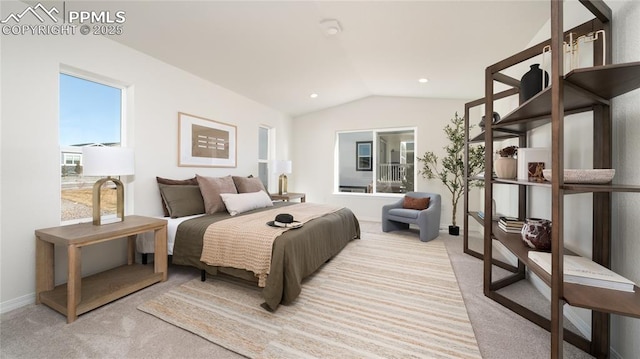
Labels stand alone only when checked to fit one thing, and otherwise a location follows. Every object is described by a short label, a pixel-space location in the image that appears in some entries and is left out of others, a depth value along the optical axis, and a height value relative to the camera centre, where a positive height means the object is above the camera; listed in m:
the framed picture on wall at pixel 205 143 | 3.40 +0.55
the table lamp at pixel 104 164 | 2.11 +0.12
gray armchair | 3.87 -0.62
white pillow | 3.05 -0.30
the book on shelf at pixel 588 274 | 1.21 -0.49
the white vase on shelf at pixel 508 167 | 2.07 +0.11
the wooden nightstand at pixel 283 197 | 4.75 -0.35
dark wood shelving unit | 1.12 +0.10
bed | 1.99 -0.67
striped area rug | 1.55 -1.04
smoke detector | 2.57 +1.63
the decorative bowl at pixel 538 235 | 1.73 -0.39
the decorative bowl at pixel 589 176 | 1.22 +0.02
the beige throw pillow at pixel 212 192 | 3.07 -0.17
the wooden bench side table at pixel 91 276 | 1.81 -0.82
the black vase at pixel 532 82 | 1.75 +0.71
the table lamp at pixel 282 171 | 5.00 +0.16
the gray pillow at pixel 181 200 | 2.88 -0.26
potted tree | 4.25 +0.29
